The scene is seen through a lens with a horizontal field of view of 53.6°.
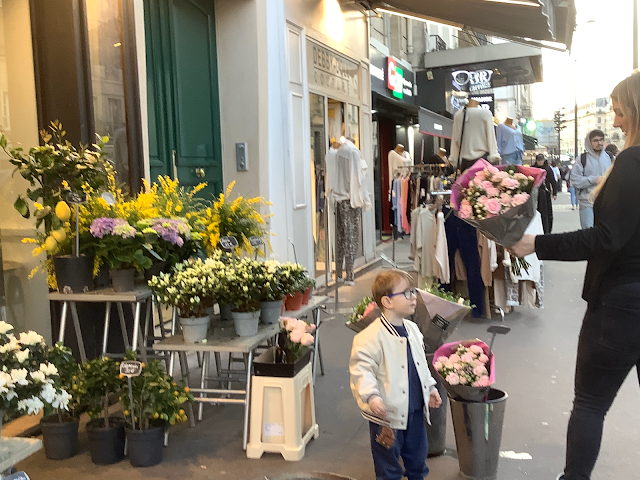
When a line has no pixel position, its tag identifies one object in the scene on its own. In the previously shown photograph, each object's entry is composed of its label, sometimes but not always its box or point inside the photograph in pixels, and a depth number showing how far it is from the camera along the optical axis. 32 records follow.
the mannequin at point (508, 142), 8.45
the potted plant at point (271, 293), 3.57
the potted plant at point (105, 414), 3.27
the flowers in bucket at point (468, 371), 2.90
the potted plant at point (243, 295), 3.46
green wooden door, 5.44
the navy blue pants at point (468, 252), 6.09
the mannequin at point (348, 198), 7.64
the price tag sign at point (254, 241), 3.99
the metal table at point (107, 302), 3.58
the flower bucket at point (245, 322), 3.49
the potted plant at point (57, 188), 3.58
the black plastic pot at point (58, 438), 3.35
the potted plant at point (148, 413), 3.23
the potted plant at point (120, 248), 3.54
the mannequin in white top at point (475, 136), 7.02
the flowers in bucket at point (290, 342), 3.35
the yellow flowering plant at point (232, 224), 4.11
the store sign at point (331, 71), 8.00
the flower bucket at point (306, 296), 4.32
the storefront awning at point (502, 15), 8.22
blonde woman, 2.27
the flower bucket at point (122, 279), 3.63
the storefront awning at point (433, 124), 10.82
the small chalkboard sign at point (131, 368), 3.08
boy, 2.69
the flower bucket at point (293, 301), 4.19
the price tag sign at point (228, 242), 3.60
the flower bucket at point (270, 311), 3.80
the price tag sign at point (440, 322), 3.29
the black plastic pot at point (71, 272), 3.61
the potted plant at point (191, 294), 3.39
